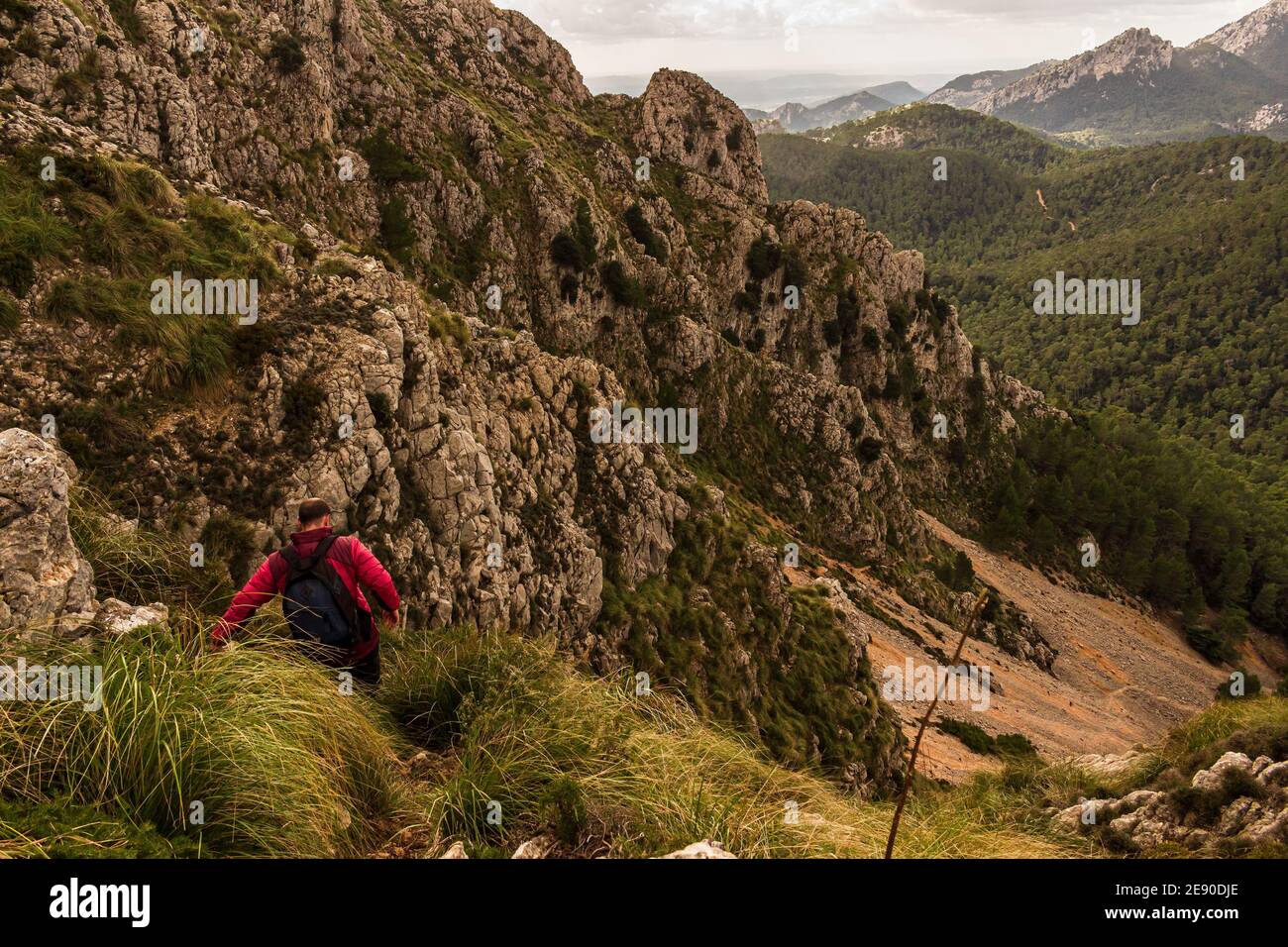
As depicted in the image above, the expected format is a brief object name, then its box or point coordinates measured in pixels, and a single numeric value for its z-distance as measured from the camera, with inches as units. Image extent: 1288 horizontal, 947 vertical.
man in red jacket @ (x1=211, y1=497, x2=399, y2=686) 259.3
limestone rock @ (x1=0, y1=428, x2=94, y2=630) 219.9
